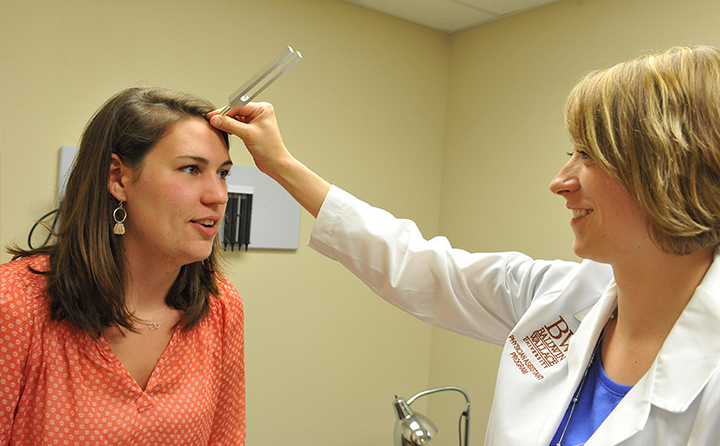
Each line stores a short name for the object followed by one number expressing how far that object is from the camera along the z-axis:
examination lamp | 1.98
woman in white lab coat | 0.87
